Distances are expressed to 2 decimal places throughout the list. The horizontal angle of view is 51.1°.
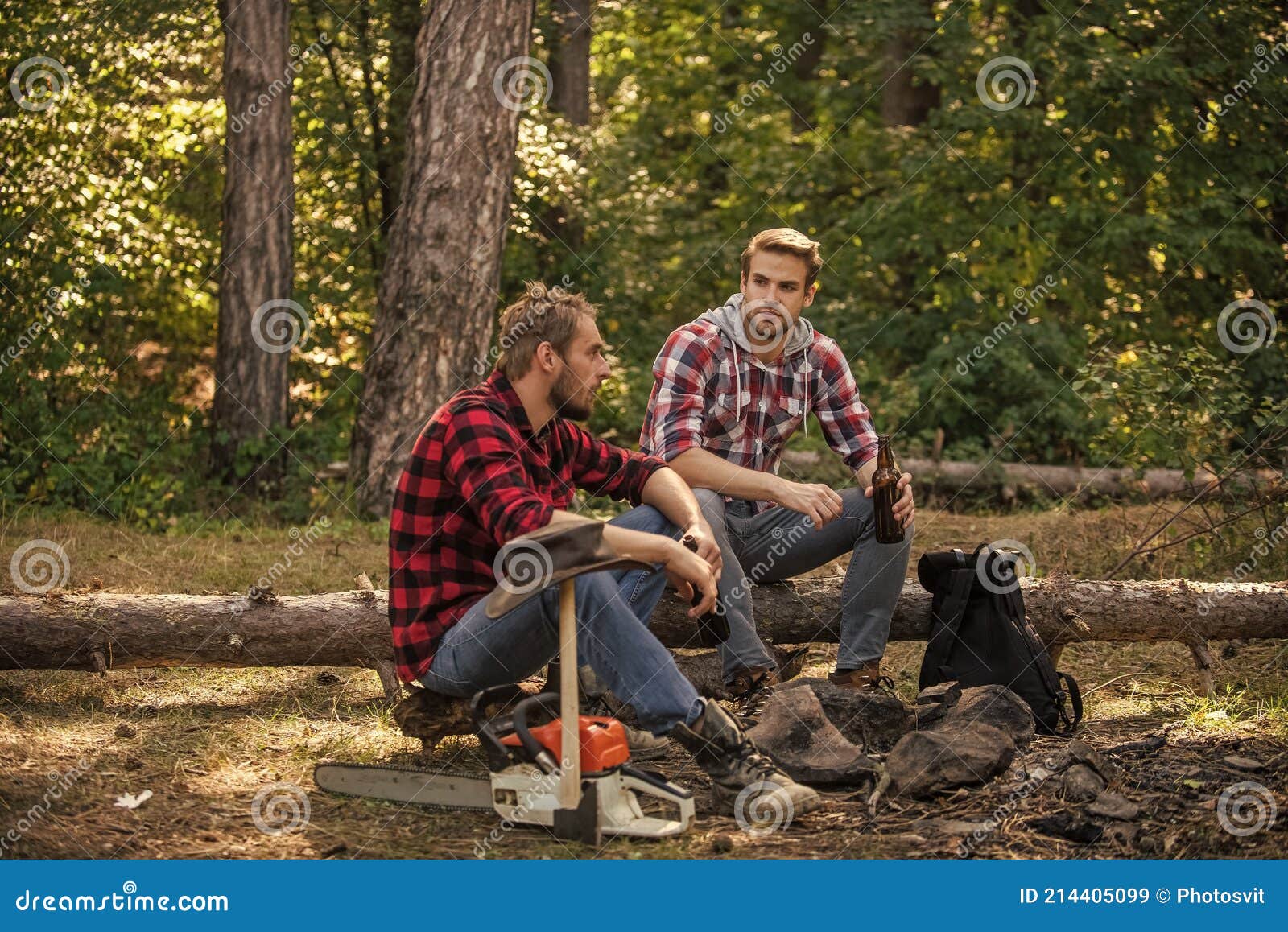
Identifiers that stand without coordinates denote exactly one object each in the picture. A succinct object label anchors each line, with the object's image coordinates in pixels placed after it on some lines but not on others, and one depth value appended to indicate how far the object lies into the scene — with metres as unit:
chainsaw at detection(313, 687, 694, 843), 3.47
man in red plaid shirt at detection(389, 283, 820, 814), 3.68
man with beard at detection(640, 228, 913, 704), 4.68
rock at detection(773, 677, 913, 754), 4.39
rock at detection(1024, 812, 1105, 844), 3.58
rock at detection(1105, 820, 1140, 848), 3.53
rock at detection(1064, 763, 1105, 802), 3.81
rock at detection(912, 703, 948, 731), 4.53
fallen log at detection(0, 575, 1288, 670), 4.76
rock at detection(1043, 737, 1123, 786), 3.94
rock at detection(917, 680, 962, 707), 4.62
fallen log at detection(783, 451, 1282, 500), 9.20
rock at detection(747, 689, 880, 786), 3.98
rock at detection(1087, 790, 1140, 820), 3.66
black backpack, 4.60
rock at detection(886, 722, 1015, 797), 3.91
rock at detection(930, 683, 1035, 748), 4.35
